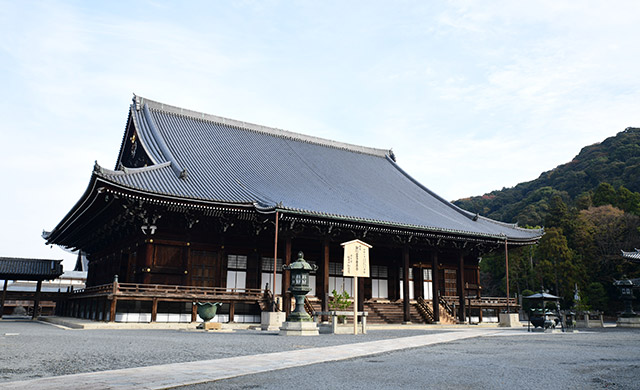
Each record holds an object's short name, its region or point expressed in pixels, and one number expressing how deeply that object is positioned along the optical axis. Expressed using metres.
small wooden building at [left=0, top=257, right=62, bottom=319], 28.45
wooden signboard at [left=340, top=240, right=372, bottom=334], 17.92
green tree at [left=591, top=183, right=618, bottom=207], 56.84
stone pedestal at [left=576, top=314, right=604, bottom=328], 31.00
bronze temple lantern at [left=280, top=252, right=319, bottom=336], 15.49
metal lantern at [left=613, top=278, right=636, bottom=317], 30.30
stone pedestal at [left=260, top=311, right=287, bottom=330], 19.25
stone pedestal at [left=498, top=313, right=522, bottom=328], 25.30
